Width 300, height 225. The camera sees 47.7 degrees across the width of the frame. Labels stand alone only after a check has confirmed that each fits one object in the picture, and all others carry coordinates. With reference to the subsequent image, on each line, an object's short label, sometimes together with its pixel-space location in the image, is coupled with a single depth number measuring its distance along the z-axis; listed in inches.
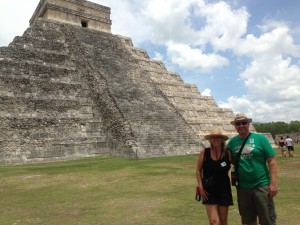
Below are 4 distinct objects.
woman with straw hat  170.6
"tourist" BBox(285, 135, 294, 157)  689.6
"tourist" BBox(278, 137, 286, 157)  691.4
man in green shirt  164.6
